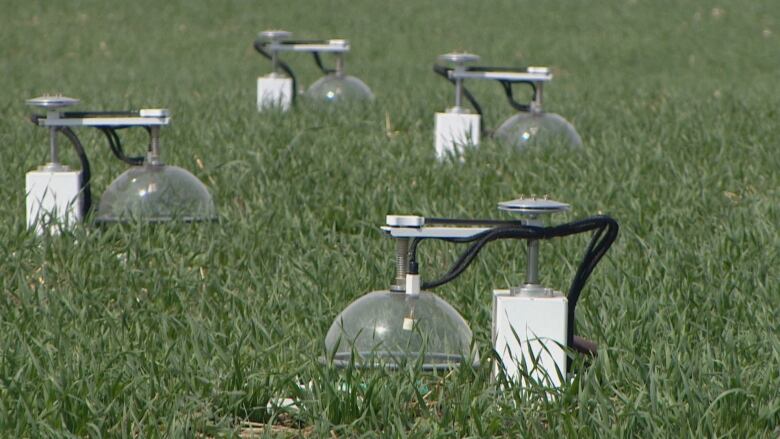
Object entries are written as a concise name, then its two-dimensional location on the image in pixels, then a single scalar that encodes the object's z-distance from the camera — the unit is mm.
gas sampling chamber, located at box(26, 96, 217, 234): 10359
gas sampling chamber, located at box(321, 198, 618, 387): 6523
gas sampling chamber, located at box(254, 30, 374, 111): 20125
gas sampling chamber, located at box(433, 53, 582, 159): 15266
